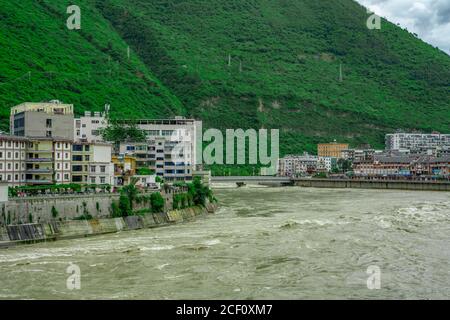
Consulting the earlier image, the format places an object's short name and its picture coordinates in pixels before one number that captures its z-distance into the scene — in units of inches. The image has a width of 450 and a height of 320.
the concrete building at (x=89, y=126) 5753.0
